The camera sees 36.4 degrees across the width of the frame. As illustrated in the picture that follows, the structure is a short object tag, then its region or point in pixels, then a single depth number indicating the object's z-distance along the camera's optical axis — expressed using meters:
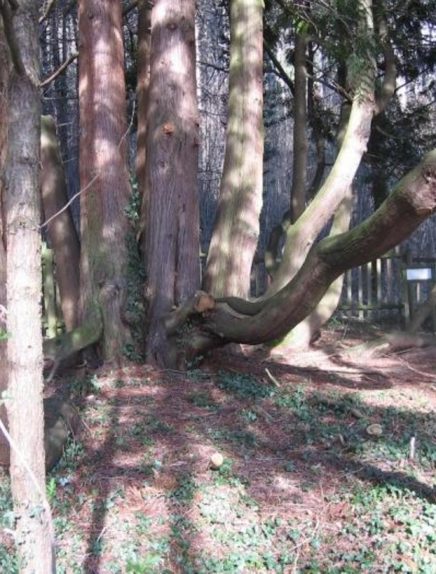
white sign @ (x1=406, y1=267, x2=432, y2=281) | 11.66
